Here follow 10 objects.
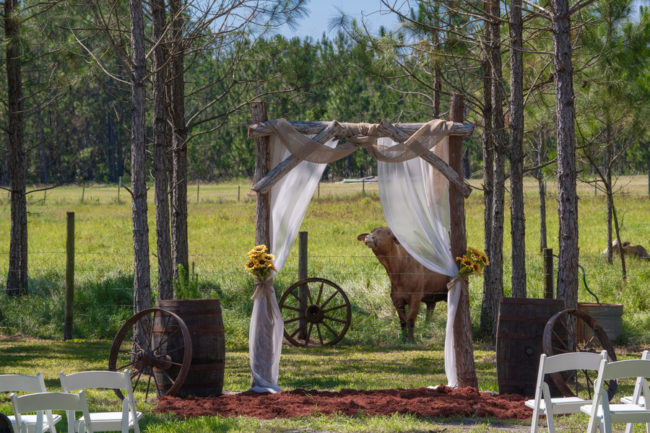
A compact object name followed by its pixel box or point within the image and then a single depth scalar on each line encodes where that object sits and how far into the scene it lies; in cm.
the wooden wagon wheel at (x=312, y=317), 2484
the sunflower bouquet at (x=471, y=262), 1781
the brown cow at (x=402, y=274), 2475
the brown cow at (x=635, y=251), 3566
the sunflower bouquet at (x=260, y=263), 1742
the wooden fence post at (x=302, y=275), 2525
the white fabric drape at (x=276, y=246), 1759
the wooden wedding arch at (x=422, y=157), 1770
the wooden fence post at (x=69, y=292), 2450
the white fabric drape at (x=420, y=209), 1841
